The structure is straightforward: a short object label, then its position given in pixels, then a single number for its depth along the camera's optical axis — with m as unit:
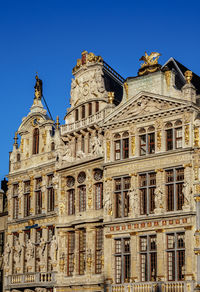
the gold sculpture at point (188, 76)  40.97
